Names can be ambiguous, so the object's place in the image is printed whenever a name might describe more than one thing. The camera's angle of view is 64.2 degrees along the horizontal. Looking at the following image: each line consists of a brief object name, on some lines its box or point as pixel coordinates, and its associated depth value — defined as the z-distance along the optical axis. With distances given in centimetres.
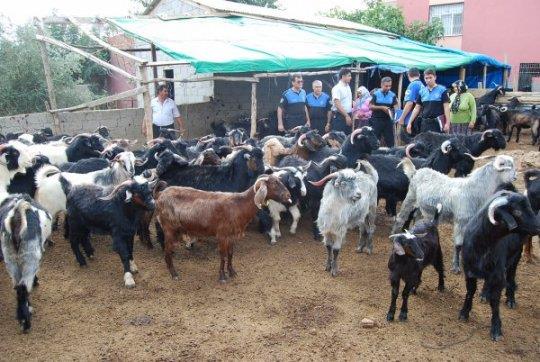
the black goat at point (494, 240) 373
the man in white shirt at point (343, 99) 971
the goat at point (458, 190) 517
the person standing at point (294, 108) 959
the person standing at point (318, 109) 973
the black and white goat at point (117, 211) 502
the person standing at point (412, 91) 905
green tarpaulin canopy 907
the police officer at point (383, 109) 927
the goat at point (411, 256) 411
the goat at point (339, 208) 530
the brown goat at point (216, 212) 513
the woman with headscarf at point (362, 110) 1000
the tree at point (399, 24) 2577
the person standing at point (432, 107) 865
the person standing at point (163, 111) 945
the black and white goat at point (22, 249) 410
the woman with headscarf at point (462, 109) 930
